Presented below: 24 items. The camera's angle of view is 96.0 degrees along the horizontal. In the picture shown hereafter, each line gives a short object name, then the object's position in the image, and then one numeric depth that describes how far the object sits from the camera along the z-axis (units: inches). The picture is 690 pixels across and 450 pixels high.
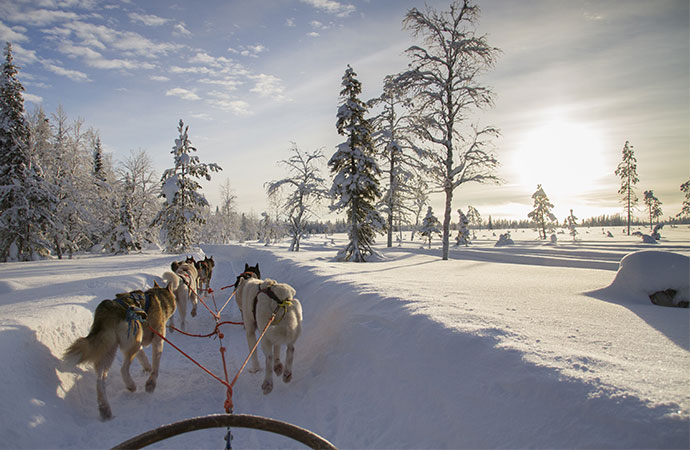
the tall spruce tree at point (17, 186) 753.6
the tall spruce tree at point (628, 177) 1975.4
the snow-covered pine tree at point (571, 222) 2374.9
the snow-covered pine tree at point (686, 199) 1888.5
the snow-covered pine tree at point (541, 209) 2337.7
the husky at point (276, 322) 165.6
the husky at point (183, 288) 287.7
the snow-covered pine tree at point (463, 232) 1911.9
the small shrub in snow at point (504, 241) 1686.8
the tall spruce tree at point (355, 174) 721.0
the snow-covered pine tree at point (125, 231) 1186.0
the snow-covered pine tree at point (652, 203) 2460.6
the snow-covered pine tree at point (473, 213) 2940.5
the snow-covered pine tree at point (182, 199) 1077.1
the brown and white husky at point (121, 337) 138.2
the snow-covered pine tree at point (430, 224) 1877.5
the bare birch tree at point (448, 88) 608.1
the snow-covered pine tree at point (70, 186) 885.8
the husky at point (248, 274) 261.6
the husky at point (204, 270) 437.7
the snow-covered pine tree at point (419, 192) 827.4
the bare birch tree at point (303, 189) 1077.1
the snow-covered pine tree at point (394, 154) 682.1
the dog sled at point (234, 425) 60.5
